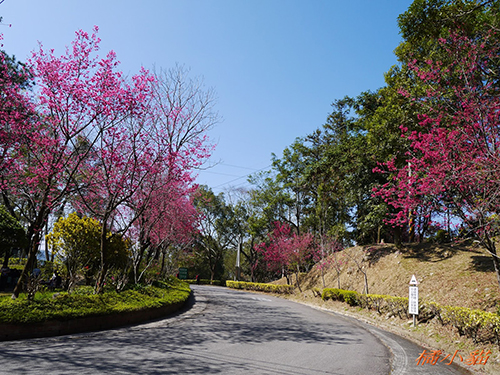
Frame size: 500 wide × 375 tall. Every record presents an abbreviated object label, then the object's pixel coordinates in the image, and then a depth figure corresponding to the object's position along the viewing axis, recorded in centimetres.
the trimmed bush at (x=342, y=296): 1653
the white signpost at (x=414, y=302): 1055
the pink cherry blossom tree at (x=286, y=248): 2770
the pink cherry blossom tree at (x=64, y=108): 934
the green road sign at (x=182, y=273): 3866
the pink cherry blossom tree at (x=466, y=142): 740
